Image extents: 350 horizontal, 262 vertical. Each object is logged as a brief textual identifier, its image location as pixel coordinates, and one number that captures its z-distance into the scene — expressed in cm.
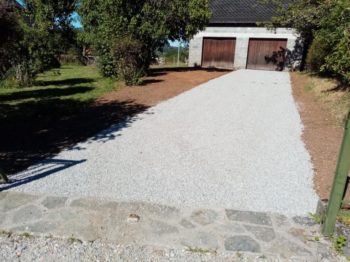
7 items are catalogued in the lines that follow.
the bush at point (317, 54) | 1441
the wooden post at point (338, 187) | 325
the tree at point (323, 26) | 859
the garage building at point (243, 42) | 2083
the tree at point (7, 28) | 672
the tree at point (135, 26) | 1286
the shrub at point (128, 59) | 1240
